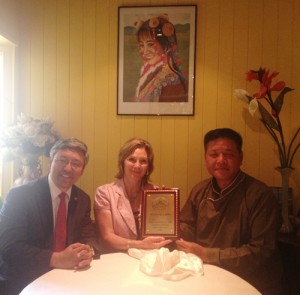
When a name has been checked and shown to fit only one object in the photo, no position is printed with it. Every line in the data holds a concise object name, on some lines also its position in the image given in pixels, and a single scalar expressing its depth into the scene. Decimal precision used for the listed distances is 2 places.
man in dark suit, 1.65
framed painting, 2.59
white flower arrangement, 2.32
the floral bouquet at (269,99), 2.27
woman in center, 2.03
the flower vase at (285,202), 2.21
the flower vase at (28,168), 2.36
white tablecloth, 1.35
